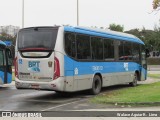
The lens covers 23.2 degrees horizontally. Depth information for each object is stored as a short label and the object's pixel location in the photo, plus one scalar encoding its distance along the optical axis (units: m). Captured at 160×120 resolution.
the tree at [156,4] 16.71
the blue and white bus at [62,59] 15.33
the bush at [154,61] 80.44
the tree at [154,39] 74.44
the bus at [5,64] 21.38
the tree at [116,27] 99.69
